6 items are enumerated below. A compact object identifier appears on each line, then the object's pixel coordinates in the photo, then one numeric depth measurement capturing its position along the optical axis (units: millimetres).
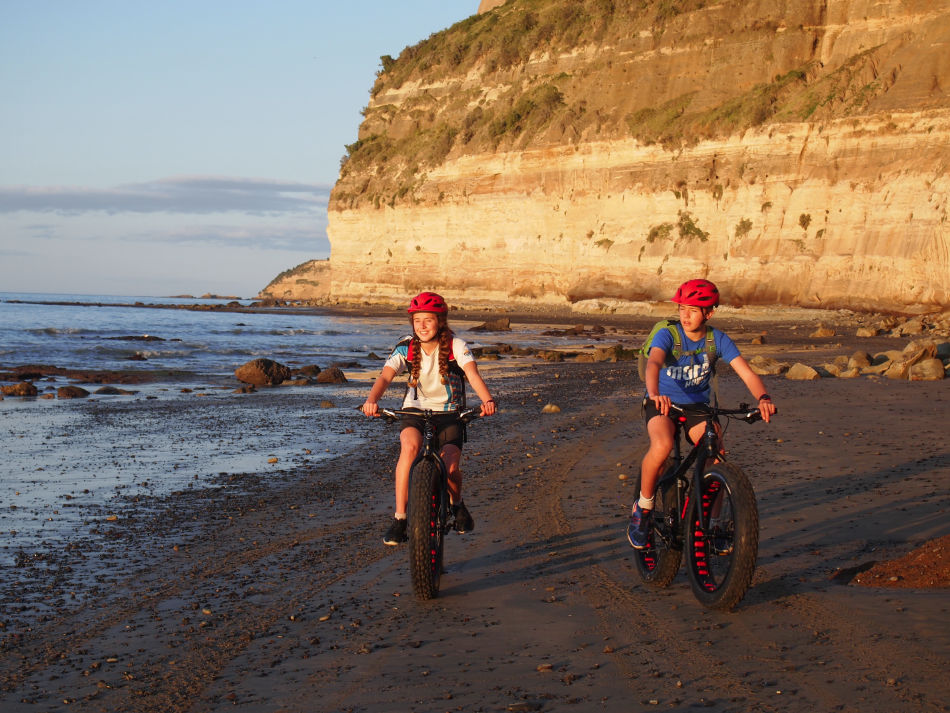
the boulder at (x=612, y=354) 26031
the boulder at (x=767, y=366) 19281
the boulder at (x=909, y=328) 29670
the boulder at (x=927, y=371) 16844
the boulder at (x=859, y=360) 18734
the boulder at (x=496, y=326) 43812
